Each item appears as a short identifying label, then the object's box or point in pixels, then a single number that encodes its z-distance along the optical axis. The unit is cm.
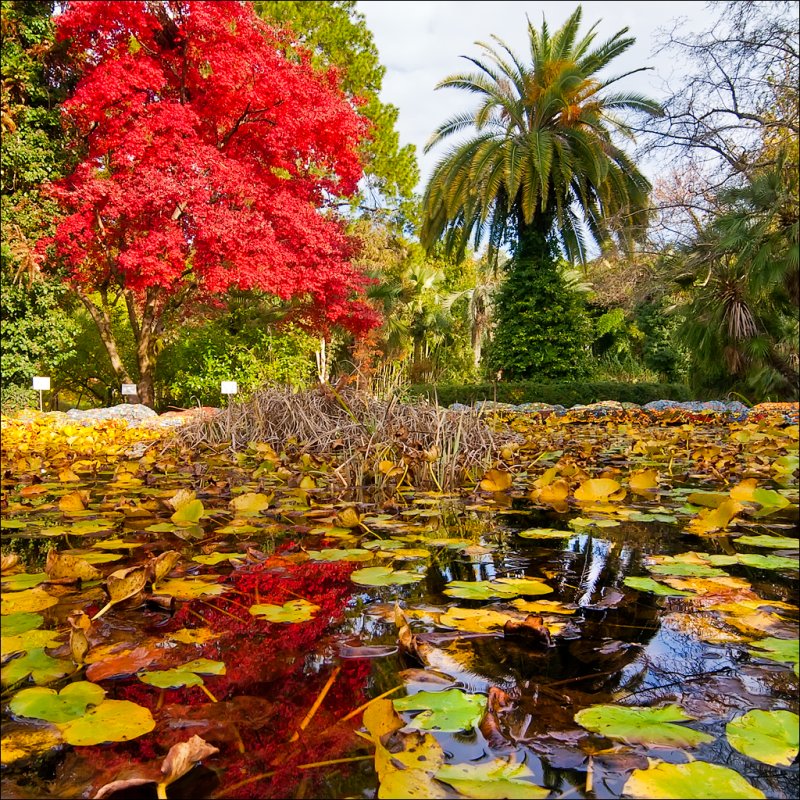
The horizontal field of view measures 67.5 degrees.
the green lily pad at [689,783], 53
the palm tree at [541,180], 980
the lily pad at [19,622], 93
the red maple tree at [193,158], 696
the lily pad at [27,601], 104
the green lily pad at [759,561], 132
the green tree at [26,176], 762
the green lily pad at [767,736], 60
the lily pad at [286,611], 100
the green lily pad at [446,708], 67
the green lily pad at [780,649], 84
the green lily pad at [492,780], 54
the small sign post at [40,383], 715
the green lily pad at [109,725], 64
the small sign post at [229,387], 558
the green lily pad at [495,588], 113
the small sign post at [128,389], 743
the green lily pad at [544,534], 167
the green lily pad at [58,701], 69
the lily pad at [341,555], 140
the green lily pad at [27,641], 86
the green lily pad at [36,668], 78
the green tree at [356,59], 1291
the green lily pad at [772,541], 150
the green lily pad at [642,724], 64
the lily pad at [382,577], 119
